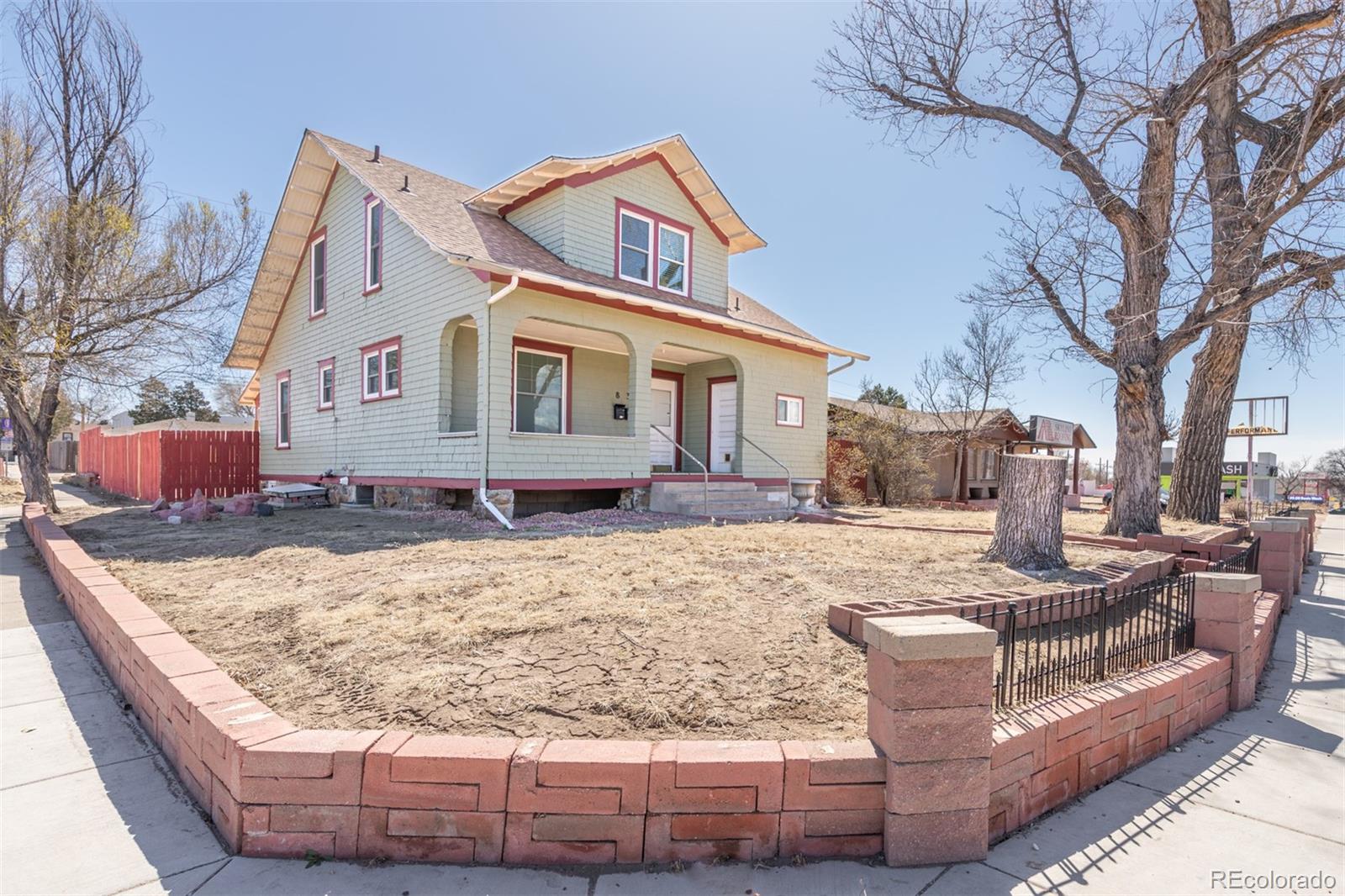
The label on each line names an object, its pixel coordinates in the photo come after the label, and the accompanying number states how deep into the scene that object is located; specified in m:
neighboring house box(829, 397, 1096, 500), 20.75
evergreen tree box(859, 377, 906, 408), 32.98
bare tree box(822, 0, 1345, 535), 7.81
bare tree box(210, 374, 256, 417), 39.22
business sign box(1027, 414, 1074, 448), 22.25
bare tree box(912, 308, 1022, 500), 20.52
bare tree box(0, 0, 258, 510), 11.04
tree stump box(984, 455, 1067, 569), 5.80
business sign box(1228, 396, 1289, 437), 12.46
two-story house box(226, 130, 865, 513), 9.79
